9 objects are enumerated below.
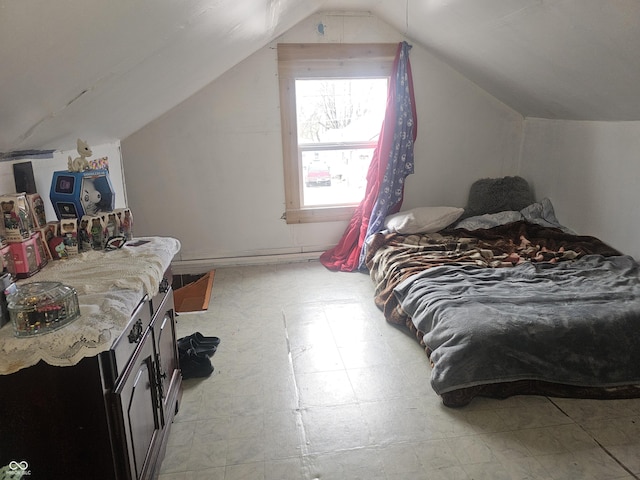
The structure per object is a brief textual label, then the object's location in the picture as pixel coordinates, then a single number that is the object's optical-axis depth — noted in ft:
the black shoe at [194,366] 8.11
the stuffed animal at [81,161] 6.17
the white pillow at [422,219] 12.28
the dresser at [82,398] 4.09
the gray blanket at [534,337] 7.19
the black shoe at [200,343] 8.71
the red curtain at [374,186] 12.97
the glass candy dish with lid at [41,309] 4.08
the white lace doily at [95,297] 3.96
